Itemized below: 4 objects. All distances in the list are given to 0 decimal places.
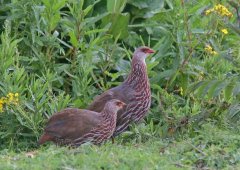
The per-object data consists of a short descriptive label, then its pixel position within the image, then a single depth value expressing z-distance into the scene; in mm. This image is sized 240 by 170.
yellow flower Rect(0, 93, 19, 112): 18734
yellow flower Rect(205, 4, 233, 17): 20625
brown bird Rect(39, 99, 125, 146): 18344
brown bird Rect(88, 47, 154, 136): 19594
